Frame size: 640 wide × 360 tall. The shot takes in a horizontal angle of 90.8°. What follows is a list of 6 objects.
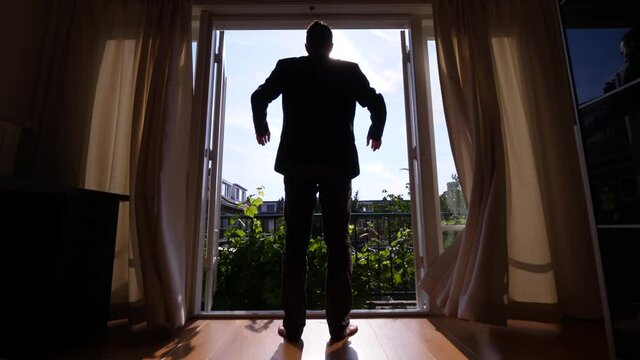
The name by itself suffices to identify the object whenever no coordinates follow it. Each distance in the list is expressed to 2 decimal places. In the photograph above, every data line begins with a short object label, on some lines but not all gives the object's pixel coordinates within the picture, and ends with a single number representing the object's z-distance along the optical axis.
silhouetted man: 1.40
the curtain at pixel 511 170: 1.64
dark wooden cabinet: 1.22
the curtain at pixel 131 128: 1.66
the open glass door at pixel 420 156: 1.94
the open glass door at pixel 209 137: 1.96
